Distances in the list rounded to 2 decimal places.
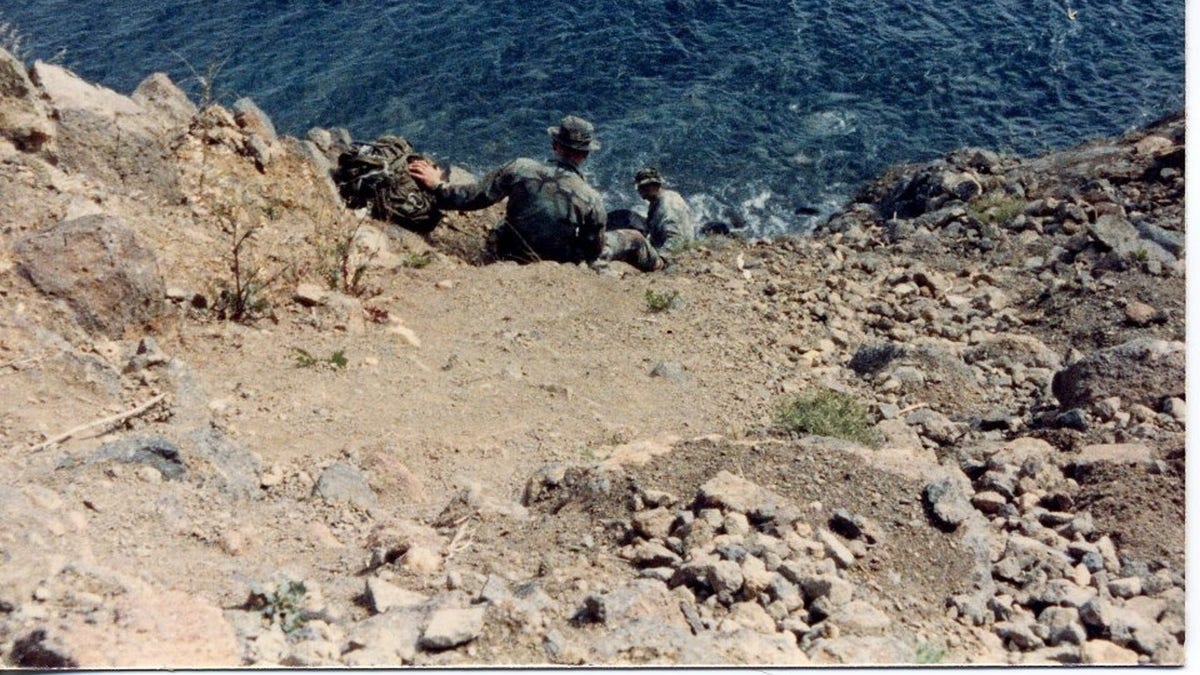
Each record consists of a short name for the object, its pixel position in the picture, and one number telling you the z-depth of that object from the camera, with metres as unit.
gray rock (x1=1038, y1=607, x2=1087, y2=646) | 4.03
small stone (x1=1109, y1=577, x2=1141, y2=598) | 4.38
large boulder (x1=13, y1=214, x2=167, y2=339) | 6.28
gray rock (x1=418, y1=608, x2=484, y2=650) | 3.79
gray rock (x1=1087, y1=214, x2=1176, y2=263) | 8.24
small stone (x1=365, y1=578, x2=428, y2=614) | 4.09
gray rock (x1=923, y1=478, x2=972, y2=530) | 4.78
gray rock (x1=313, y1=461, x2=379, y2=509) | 5.16
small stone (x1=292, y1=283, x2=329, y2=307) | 7.30
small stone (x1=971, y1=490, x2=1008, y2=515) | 5.11
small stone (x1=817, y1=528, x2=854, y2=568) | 4.48
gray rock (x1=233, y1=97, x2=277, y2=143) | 9.38
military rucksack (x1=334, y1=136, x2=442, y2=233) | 9.43
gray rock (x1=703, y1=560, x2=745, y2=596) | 4.18
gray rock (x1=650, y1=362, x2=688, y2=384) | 6.98
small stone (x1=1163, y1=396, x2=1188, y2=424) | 5.82
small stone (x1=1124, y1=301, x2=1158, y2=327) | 7.34
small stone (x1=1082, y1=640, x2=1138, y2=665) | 3.91
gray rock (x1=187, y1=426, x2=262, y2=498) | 5.12
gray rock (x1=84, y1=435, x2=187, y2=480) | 4.98
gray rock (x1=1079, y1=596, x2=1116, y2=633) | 4.08
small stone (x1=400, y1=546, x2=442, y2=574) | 4.42
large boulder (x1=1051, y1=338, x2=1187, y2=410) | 6.14
